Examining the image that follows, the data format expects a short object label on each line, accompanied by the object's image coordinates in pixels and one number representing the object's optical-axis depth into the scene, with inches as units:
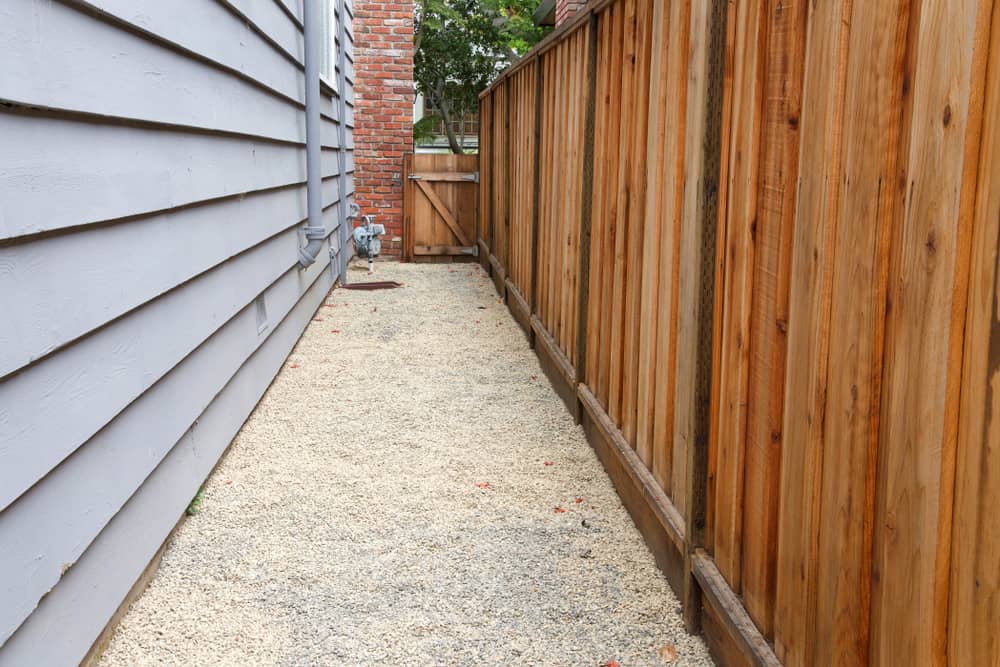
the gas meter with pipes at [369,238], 405.7
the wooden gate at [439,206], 443.5
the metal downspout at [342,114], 342.0
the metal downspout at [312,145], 237.1
